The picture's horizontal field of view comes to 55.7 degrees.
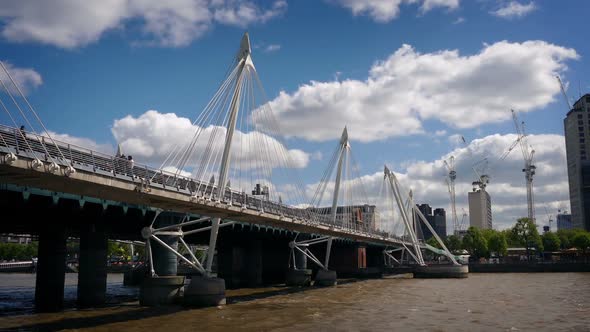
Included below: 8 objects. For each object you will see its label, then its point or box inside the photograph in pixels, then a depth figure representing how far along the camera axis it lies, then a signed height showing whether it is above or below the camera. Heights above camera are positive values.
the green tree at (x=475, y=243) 170.88 +3.14
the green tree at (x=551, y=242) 170.75 +3.19
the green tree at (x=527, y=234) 159.25 +5.42
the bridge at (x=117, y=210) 29.66 +3.83
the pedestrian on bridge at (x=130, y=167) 39.23 +6.35
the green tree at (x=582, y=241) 153.12 +3.00
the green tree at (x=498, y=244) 165.75 +2.70
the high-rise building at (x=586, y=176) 198.12 +26.69
